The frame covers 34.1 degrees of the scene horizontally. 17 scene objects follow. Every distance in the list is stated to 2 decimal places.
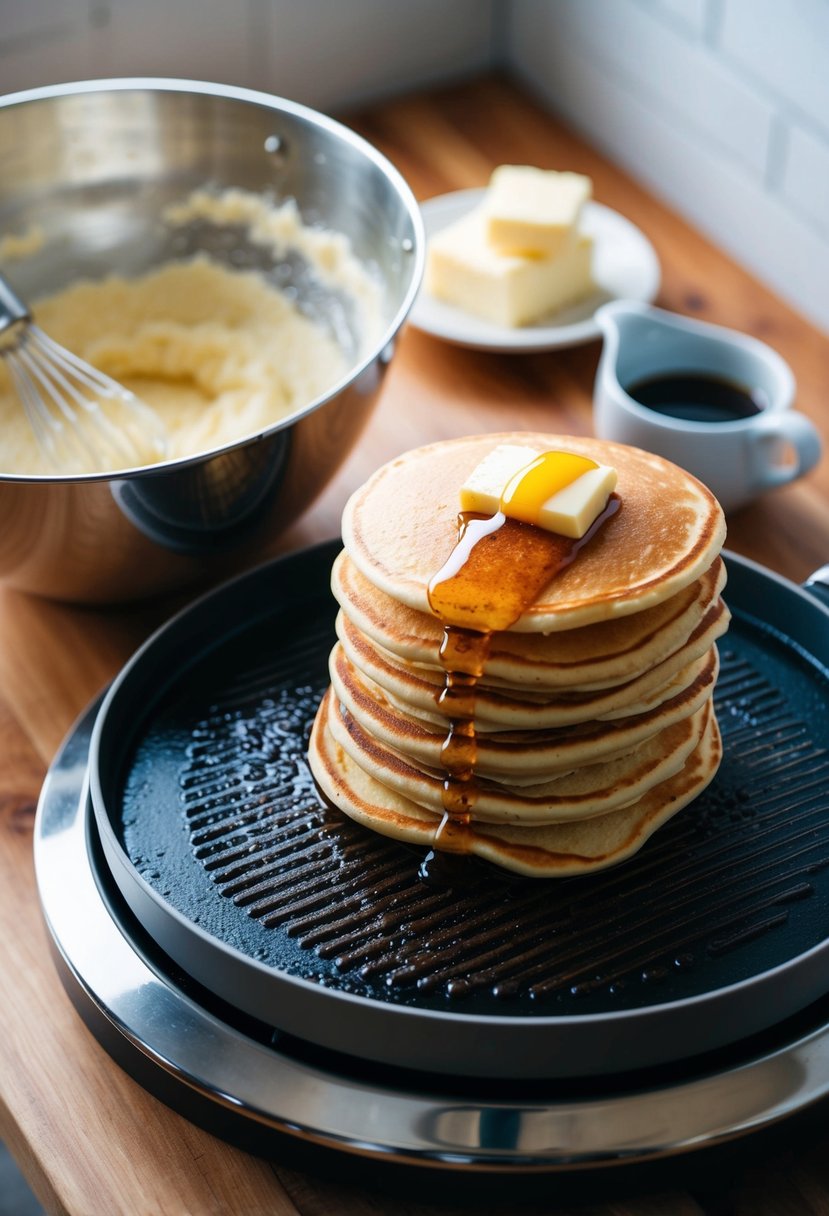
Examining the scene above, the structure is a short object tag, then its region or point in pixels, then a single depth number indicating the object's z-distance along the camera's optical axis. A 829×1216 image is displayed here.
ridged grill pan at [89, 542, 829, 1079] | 0.79
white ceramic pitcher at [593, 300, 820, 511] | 1.25
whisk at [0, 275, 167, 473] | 1.23
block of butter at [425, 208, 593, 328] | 1.47
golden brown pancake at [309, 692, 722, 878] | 0.88
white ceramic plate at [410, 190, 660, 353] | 1.48
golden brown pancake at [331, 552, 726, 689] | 0.81
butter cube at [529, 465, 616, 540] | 0.83
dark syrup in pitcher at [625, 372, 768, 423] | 1.34
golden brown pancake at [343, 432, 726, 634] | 0.81
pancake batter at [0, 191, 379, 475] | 1.31
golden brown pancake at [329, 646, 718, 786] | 0.84
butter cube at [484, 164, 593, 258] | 1.46
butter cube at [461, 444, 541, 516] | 0.85
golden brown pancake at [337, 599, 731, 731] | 0.83
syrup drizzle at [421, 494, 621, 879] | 0.81
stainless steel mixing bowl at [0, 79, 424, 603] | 1.07
